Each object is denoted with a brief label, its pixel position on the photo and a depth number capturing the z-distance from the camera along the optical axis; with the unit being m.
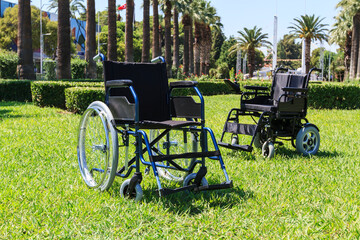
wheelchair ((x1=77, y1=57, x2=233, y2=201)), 3.68
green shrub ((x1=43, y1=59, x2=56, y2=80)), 26.58
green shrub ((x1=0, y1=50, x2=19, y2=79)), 21.64
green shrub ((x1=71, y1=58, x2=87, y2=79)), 25.16
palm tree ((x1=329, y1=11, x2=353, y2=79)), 48.50
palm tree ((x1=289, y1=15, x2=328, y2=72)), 48.81
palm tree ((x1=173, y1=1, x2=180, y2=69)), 35.03
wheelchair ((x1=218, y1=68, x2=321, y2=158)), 5.77
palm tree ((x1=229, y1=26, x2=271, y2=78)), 50.82
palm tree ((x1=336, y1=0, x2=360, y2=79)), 35.94
